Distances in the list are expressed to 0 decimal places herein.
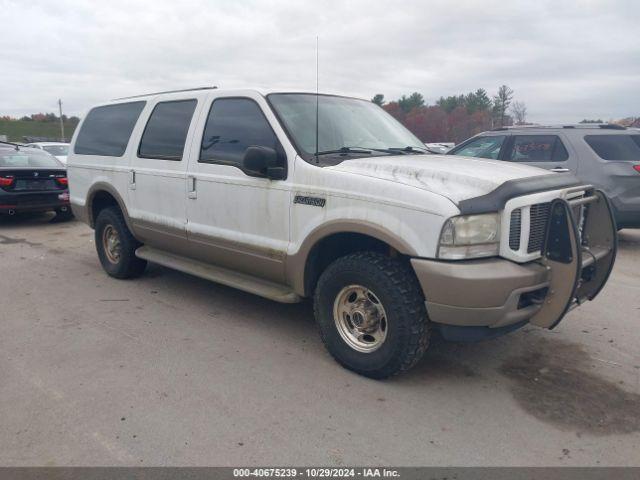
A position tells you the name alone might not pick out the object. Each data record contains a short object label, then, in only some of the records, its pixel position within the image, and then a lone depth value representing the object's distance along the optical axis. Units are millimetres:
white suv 3172
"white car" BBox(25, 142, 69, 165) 16105
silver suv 7379
